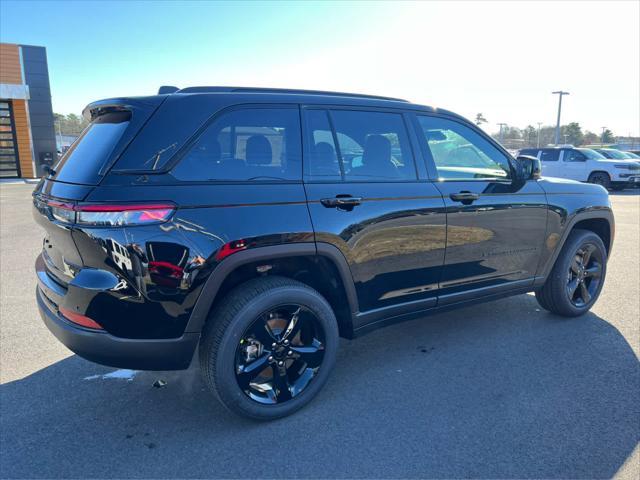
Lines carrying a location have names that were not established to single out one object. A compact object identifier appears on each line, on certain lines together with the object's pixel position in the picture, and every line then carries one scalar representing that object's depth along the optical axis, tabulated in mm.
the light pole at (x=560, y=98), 47575
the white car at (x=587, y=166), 18141
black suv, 2383
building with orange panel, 21734
